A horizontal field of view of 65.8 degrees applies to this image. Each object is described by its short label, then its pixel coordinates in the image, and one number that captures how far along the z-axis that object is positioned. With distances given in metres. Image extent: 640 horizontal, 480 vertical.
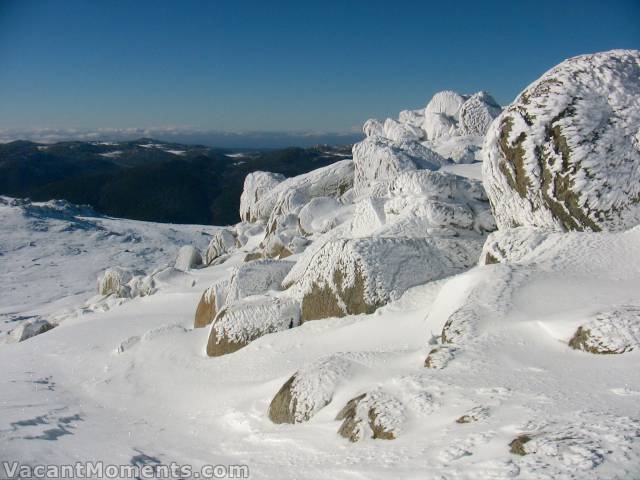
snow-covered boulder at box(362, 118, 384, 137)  54.19
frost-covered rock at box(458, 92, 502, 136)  38.25
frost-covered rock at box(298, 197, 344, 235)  23.59
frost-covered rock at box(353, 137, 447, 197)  25.95
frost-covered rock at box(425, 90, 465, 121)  46.78
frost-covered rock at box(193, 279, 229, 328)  16.45
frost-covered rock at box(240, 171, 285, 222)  33.84
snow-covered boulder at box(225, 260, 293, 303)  16.17
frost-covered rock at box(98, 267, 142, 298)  28.77
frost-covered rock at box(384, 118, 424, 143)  45.91
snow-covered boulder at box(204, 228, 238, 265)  31.47
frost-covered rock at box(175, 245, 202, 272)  31.55
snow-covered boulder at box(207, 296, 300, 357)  13.53
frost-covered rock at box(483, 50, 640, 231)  11.42
